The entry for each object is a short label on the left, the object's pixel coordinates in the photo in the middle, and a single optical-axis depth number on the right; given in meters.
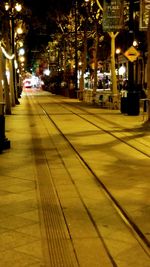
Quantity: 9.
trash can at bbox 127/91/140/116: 24.89
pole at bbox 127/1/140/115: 24.66
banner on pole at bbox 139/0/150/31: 19.99
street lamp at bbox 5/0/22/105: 28.75
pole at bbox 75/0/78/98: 46.04
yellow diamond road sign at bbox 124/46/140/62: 24.69
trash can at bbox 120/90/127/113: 26.05
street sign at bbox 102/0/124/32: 26.23
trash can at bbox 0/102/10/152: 13.63
